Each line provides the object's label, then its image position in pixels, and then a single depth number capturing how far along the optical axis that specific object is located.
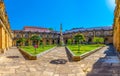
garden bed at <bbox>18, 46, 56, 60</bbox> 6.40
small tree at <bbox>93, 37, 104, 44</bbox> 28.37
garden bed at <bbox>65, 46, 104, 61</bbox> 6.00
